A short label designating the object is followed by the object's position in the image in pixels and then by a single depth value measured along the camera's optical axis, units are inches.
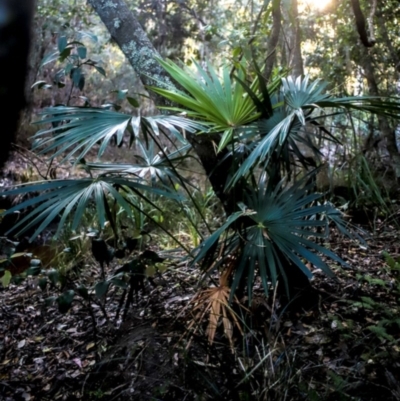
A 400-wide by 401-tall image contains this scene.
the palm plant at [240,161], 80.5
